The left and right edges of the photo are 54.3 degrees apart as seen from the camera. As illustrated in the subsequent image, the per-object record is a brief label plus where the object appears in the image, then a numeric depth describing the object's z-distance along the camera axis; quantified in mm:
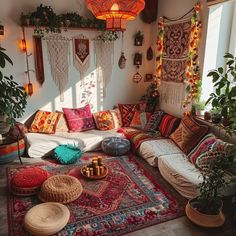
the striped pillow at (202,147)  2804
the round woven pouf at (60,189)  2424
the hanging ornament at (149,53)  4488
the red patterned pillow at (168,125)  3695
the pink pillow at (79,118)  4011
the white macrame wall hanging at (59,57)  3879
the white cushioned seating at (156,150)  3209
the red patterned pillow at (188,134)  3070
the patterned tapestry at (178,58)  3340
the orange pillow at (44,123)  3869
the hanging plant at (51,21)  3561
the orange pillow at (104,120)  4159
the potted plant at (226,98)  2170
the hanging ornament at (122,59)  4336
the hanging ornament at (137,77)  4553
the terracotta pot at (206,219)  2143
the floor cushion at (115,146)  3652
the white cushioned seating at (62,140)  3516
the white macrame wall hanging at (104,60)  4191
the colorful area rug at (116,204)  2184
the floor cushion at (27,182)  2578
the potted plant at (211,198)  2141
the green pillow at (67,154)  3387
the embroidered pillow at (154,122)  3990
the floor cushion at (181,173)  2512
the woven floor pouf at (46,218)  1968
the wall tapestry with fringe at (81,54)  4020
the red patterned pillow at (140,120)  4137
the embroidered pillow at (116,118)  4273
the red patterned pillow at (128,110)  4367
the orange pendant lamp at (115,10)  1798
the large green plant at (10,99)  2596
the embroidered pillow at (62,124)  3998
